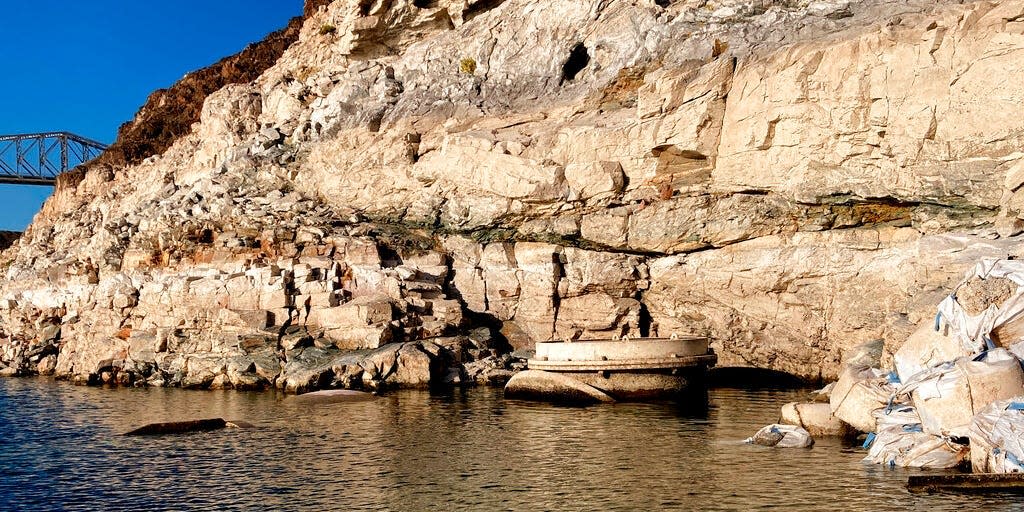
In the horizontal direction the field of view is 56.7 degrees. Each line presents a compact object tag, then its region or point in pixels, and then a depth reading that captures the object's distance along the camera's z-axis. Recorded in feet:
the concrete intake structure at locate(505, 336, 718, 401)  91.25
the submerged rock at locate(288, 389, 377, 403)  99.32
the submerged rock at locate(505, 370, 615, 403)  92.22
